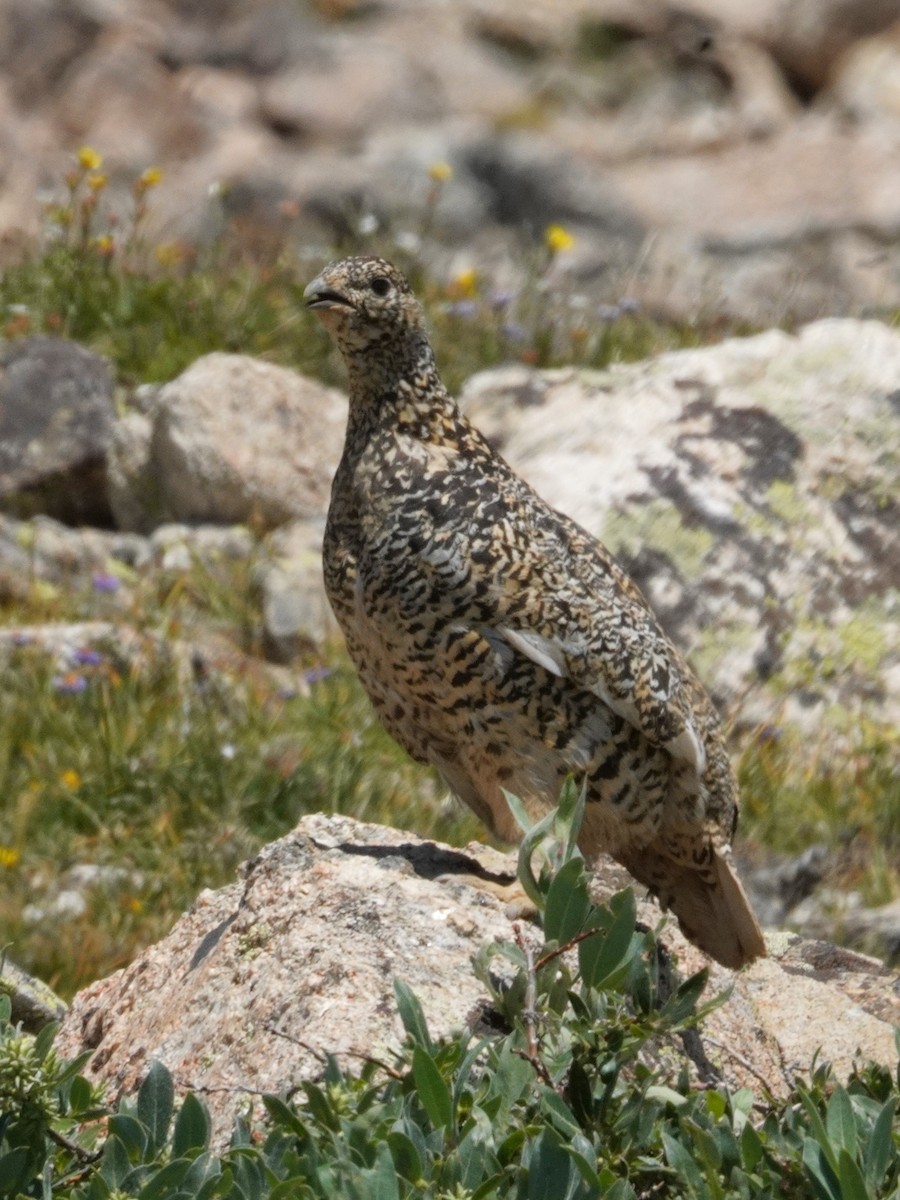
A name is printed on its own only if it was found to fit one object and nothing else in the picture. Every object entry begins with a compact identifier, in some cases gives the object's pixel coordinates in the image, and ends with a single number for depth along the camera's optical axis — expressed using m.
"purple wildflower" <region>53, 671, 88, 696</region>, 15.09
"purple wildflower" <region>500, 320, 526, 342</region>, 21.39
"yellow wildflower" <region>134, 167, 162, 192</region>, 20.25
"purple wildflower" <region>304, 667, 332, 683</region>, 15.94
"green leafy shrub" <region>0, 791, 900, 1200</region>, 5.87
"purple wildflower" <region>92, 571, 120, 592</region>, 16.94
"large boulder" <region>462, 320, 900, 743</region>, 16.16
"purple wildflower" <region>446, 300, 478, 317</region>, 21.41
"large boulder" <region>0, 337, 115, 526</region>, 19.03
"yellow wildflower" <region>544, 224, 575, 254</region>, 22.09
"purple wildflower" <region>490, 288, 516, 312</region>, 21.86
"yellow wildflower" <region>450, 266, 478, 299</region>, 22.05
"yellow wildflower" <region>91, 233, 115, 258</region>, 20.22
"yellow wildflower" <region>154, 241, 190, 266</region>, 21.47
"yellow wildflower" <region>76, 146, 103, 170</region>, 20.37
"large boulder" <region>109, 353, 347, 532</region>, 18.50
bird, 9.27
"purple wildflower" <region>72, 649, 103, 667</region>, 15.36
